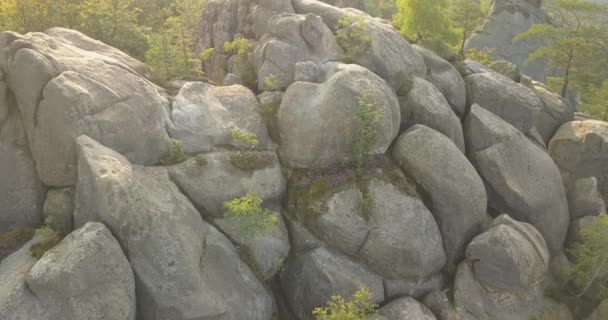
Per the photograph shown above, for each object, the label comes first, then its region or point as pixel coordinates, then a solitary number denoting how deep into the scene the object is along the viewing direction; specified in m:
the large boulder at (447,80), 29.45
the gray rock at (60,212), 18.12
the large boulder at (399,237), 20.84
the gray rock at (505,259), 20.86
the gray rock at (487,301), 21.34
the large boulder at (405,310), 20.14
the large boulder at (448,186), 22.97
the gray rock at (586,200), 27.09
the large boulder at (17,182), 18.19
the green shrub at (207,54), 28.52
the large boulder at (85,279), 14.70
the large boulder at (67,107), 17.97
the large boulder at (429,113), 25.59
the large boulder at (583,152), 28.91
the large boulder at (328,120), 22.16
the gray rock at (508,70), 34.06
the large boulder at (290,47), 25.80
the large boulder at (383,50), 27.11
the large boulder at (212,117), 21.64
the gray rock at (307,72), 24.94
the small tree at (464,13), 38.88
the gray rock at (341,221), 20.88
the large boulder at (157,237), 16.45
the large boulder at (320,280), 20.39
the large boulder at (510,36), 59.19
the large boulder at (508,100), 29.77
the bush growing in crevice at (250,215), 18.36
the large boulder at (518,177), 25.16
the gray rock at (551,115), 31.69
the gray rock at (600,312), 23.12
